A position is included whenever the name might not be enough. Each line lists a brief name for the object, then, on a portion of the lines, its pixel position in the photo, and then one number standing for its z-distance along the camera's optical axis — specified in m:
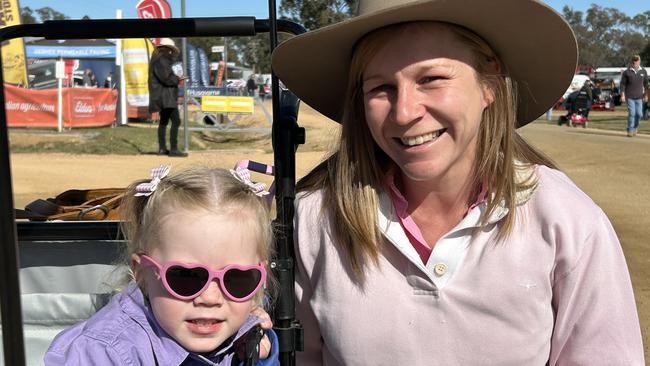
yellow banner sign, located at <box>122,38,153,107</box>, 15.07
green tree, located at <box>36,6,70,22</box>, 51.86
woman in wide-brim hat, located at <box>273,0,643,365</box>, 1.58
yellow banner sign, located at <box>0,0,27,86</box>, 12.62
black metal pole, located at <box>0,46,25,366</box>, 0.72
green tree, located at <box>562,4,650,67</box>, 77.11
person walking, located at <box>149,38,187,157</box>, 11.05
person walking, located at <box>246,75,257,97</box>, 30.72
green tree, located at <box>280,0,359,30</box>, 12.84
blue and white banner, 23.48
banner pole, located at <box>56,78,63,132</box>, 15.74
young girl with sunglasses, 1.45
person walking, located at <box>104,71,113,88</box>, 24.16
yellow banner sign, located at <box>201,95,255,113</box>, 13.03
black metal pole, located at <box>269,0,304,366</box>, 1.66
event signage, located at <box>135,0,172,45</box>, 11.28
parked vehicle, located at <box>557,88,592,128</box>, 19.73
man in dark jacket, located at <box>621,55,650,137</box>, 15.27
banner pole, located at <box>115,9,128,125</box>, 16.55
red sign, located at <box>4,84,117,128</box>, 16.06
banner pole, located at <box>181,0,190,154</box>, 11.22
